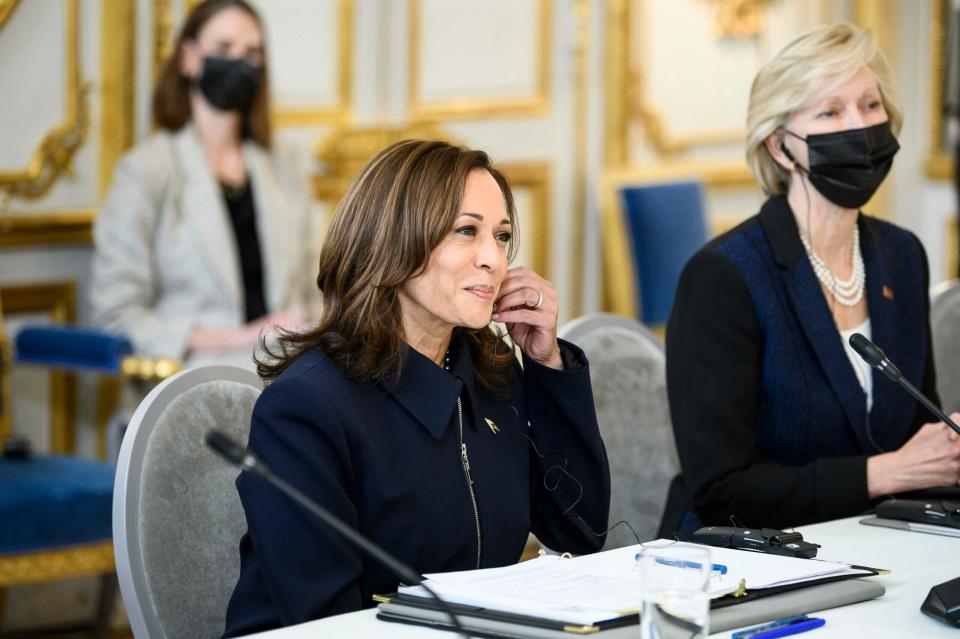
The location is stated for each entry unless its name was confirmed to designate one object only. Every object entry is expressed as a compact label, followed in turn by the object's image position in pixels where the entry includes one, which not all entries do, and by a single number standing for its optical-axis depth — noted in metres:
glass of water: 4.35
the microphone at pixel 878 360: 4.87
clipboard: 4.47
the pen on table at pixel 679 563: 4.37
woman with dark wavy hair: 4.69
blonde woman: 5.20
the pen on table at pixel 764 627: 4.51
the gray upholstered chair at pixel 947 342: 5.99
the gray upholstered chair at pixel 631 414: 5.40
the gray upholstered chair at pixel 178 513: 4.78
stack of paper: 4.49
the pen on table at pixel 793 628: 4.52
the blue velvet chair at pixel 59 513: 5.82
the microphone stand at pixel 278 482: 4.35
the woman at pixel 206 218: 6.33
